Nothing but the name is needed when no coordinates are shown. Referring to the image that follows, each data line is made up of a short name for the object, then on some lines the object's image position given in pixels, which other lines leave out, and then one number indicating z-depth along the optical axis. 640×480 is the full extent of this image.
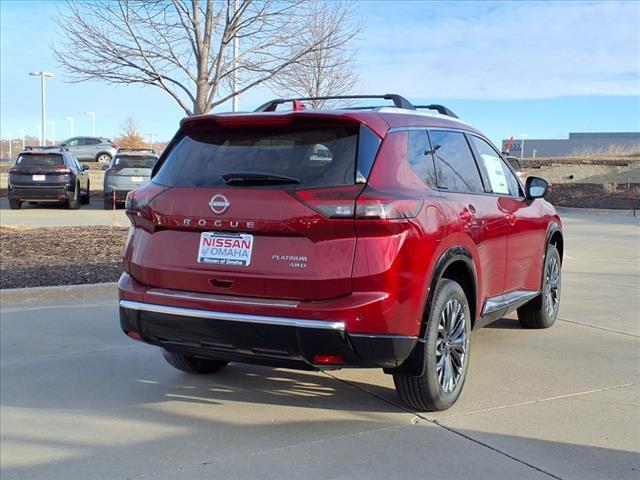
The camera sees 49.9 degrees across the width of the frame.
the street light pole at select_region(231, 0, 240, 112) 11.22
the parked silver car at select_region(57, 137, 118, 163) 38.03
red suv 3.75
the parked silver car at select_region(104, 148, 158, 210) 18.83
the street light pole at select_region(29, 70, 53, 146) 41.75
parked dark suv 18.66
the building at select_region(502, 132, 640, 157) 59.69
